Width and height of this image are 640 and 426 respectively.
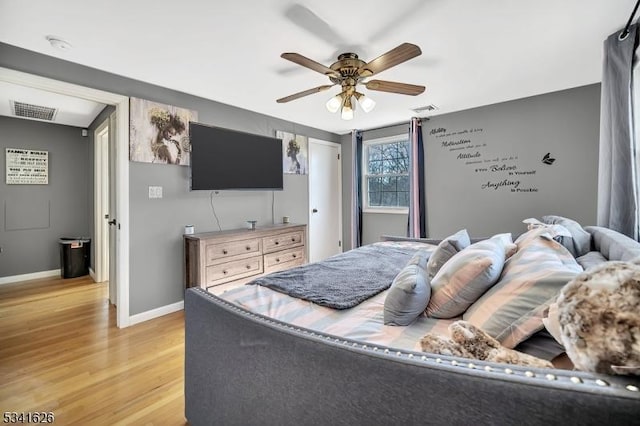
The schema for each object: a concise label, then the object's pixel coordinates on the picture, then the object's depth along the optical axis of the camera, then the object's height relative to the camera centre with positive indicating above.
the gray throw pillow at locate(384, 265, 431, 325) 1.22 -0.37
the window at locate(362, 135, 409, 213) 4.63 +0.63
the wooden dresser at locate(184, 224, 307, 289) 2.96 -0.45
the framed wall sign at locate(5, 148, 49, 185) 4.05 +0.71
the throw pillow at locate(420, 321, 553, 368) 0.75 -0.37
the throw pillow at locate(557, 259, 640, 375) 0.50 -0.20
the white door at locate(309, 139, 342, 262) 4.86 +0.24
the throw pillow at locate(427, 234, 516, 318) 1.21 -0.29
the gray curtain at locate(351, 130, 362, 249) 4.97 +0.45
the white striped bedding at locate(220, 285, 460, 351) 1.18 -0.48
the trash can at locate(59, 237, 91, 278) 4.23 -0.61
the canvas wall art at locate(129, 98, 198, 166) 2.81 +0.84
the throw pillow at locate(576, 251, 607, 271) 1.38 -0.24
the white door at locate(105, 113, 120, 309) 3.06 +0.00
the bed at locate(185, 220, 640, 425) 0.53 -0.42
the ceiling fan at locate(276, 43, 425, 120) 1.84 +0.99
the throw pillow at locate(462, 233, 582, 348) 0.96 -0.31
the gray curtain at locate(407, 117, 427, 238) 4.20 +0.43
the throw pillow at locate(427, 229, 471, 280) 1.62 -0.23
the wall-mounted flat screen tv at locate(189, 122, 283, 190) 3.10 +0.65
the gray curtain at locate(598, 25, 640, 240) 1.81 +0.45
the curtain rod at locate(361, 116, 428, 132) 4.20 +1.39
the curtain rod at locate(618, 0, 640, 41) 1.74 +1.17
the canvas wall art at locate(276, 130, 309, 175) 4.31 +0.93
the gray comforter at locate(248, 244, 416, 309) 1.57 -0.42
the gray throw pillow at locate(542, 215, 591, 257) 1.72 -0.18
